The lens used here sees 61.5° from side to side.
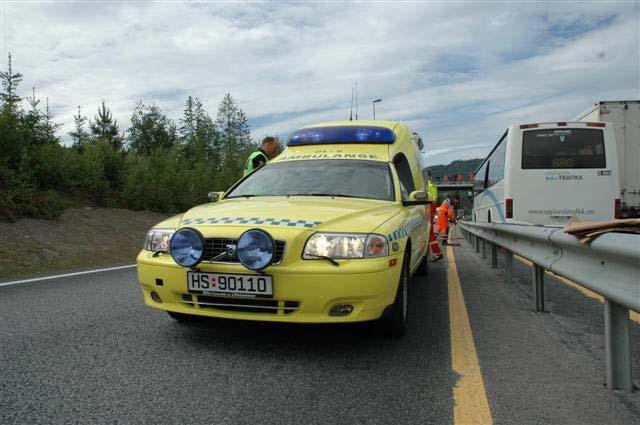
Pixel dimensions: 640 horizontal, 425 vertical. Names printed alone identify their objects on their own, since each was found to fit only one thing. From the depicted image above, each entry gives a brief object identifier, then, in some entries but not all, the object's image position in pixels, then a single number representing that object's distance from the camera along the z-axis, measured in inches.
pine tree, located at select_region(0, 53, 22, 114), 526.6
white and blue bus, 438.9
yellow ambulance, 134.0
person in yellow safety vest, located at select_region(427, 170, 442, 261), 408.6
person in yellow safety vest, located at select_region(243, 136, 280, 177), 300.7
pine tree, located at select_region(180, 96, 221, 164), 2166.0
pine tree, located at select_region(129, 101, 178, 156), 2247.8
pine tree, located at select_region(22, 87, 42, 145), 582.0
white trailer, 572.1
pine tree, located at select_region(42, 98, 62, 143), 609.6
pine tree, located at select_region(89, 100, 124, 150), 1911.9
